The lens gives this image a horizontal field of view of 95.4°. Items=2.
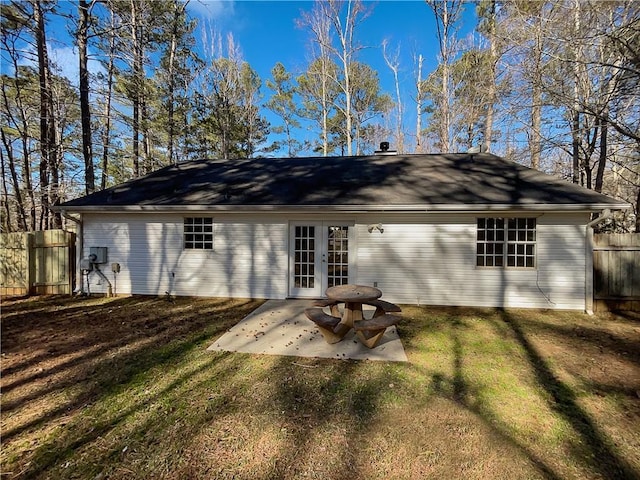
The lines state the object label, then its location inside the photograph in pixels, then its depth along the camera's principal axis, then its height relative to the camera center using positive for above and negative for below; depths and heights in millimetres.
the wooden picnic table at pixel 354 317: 4285 -1298
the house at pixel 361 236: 6613 -54
